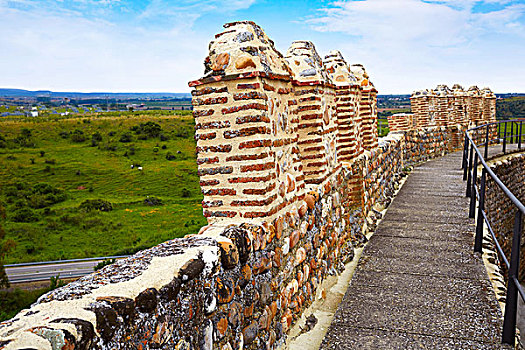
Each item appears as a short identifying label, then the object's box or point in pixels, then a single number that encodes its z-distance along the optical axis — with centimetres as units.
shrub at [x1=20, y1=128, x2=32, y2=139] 6569
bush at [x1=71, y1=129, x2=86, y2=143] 6644
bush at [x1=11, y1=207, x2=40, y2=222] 4444
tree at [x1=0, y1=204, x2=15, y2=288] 2520
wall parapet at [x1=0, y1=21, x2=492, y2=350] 154
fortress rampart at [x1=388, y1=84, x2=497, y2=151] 1315
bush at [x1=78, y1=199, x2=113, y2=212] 4646
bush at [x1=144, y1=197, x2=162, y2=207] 4793
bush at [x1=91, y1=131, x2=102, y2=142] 6588
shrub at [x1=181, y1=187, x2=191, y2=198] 5019
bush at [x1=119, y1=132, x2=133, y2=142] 6494
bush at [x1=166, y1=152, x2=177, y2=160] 5888
